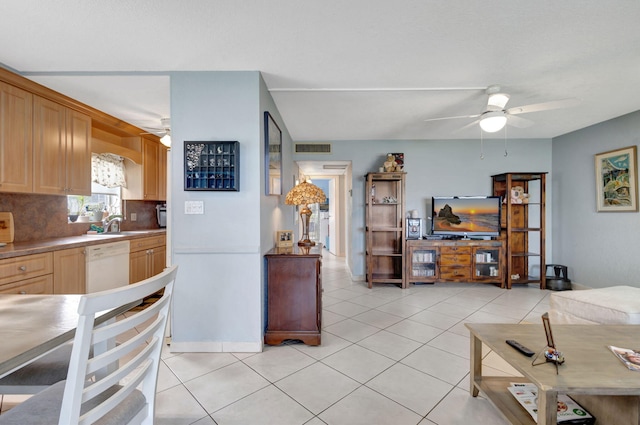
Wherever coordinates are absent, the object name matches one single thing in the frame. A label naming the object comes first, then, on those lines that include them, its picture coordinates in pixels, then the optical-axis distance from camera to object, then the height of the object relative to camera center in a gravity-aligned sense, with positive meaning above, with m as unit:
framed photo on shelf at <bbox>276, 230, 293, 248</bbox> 2.88 -0.28
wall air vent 4.77 +1.18
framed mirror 2.52 +0.61
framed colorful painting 3.40 +0.45
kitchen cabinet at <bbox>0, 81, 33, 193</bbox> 2.32 +0.66
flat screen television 4.40 -0.04
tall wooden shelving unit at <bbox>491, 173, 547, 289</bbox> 4.44 -0.22
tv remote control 1.39 -0.73
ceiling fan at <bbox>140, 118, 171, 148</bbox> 3.11 +1.20
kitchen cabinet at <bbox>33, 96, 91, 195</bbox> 2.62 +0.68
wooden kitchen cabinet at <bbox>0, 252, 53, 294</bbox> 2.06 -0.51
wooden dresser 2.45 -0.75
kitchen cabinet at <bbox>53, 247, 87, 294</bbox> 2.47 -0.56
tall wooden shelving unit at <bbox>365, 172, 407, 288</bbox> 4.36 -0.23
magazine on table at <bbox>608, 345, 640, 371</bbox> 1.30 -0.74
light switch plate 2.35 +0.05
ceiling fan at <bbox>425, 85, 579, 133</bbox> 2.59 +1.02
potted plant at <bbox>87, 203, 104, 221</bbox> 3.61 +0.02
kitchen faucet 3.70 -0.15
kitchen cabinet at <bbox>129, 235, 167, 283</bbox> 3.41 -0.60
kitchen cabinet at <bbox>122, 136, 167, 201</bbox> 4.04 +0.61
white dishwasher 2.81 -0.59
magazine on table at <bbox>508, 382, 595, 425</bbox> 1.36 -1.05
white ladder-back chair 0.72 -0.53
